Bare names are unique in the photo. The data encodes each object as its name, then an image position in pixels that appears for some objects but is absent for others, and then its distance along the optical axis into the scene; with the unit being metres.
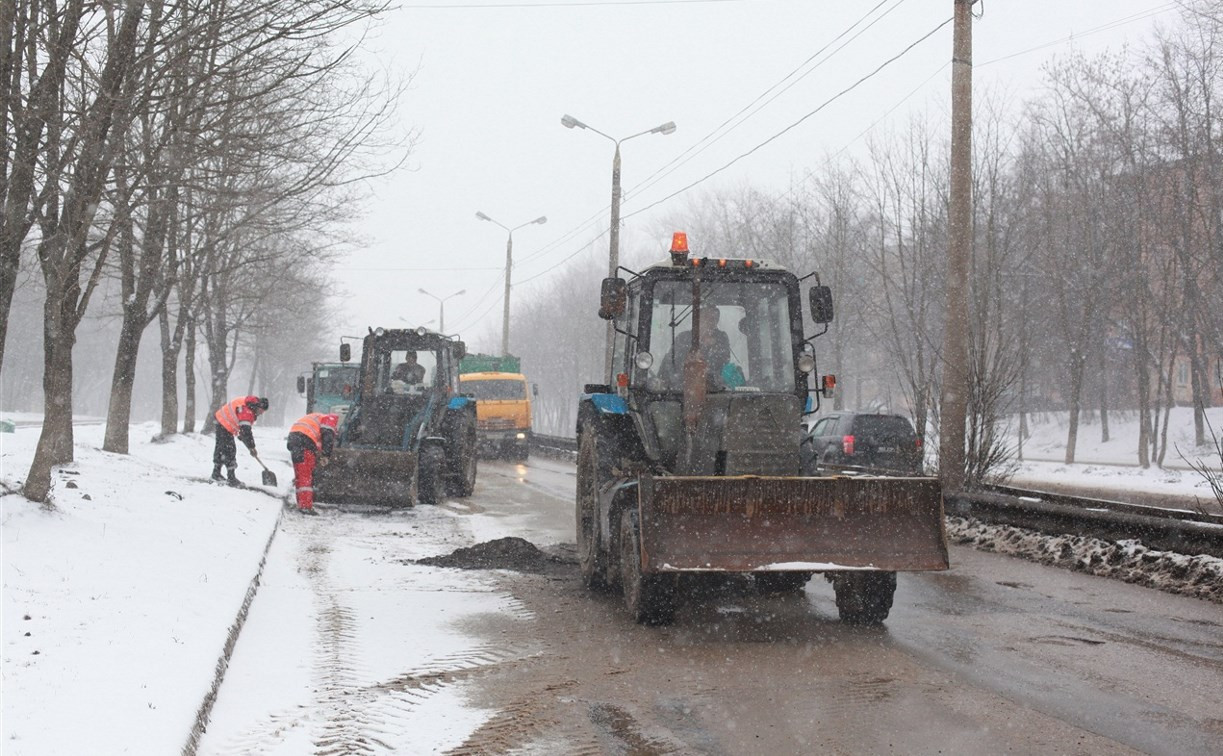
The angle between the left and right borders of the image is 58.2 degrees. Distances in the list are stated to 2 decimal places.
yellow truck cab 28.94
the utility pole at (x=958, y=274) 13.37
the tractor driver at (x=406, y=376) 17.02
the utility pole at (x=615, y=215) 24.92
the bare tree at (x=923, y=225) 26.50
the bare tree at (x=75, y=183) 8.48
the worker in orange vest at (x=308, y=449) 14.58
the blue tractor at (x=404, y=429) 15.12
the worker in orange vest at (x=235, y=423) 15.51
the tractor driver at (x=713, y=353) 8.27
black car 18.12
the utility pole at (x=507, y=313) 40.75
